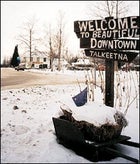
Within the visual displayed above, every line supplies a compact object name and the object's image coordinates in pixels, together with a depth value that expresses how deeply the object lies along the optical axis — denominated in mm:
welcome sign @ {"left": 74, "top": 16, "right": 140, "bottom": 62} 4726
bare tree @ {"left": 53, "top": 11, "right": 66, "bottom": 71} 41981
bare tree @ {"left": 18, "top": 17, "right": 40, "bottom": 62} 47794
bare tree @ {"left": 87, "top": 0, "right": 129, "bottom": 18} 25141
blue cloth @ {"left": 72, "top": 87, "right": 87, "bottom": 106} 4629
